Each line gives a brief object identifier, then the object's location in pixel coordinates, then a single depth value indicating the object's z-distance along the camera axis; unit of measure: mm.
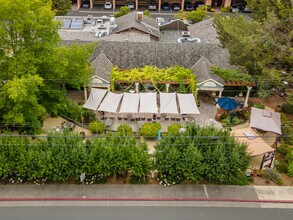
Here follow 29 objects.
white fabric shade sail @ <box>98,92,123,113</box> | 20559
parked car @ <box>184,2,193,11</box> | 40726
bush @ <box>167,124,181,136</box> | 18862
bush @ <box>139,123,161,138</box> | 19384
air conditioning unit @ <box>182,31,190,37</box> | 29239
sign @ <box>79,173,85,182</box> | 15650
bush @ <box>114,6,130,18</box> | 34177
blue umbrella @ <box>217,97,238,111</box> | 21281
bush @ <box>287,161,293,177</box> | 17144
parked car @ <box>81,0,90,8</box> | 40767
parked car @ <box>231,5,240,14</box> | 40563
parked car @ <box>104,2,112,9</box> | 40338
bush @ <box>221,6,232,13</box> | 39086
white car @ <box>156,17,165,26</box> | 32312
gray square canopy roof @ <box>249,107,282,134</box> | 19433
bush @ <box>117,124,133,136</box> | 18882
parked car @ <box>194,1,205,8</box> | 41530
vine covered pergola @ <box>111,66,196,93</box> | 22403
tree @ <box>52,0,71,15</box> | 34066
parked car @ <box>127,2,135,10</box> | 40494
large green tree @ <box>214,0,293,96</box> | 19333
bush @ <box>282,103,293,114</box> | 22097
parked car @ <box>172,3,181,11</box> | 40889
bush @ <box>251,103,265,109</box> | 22053
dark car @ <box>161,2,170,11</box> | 40767
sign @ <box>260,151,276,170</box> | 17129
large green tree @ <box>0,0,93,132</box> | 16864
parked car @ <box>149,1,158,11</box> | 40522
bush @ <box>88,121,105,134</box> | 19731
